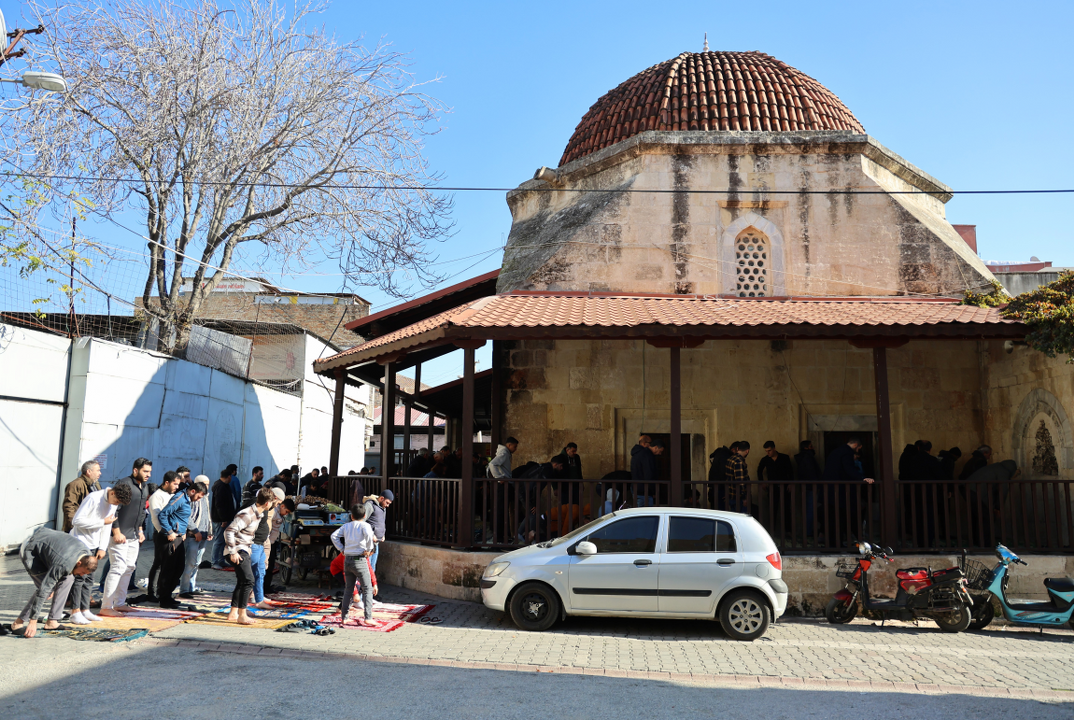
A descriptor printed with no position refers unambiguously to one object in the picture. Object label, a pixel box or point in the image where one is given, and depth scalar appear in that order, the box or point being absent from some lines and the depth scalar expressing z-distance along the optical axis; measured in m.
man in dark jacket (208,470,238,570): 10.86
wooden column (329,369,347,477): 12.17
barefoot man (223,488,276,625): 7.73
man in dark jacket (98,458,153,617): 7.84
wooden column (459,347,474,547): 9.42
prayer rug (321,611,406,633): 7.80
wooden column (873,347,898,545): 9.23
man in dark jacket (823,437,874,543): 9.67
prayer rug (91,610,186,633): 7.35
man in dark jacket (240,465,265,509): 11.21
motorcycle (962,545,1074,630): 7.99
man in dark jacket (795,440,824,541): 10.20
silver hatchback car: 7.68
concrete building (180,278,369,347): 29.72
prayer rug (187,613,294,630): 7.71
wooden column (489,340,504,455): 12.36
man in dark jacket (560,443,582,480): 10.54
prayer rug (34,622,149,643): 6.81
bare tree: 15.27
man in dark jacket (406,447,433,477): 12.13
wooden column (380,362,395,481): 10.83
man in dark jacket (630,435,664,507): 9.76
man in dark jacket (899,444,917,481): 10.31
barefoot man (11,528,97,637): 6.72
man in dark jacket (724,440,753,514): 9.51
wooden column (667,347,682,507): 9.34
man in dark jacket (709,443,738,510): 9.96
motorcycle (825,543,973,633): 8.14
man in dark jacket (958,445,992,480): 10.34
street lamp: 8.80
